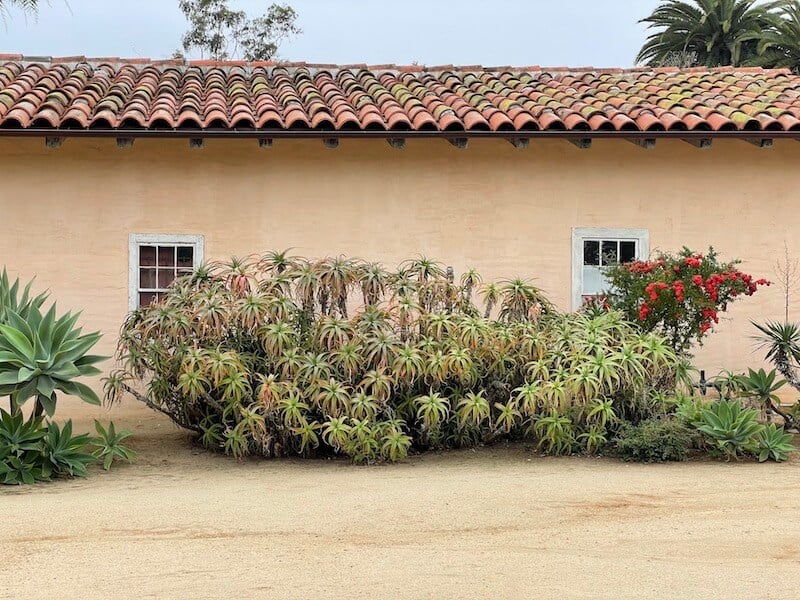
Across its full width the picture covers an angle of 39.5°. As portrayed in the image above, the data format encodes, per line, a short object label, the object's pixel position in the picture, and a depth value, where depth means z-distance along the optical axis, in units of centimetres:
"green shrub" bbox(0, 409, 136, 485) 911
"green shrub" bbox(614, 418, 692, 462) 982
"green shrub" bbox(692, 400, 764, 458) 989
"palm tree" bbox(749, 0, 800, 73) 3494
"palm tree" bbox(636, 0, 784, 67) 3650
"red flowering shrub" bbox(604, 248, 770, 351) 1116
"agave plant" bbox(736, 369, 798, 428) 1092
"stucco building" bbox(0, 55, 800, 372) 1266
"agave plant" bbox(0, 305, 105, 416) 918
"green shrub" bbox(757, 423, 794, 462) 984
